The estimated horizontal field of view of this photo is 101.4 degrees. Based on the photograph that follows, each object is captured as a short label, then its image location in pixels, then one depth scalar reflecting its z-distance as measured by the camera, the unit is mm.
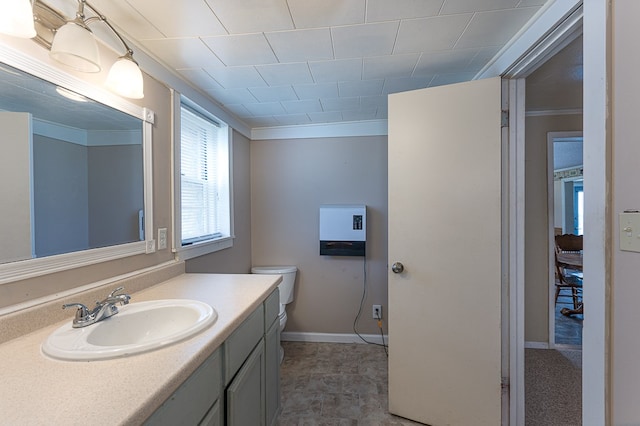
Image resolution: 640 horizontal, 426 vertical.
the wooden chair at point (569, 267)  2996
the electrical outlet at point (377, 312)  2500
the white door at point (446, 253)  1467
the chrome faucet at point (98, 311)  869
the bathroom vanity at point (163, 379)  537
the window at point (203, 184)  1808
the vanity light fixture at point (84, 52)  867
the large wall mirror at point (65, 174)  835
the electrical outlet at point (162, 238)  1457
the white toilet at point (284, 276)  2439
